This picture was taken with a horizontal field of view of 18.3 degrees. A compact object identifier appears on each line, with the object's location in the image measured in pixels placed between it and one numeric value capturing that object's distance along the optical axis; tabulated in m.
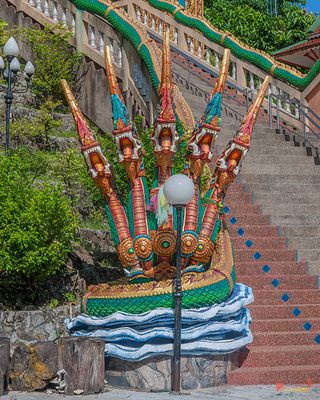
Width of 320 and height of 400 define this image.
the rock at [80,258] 16.97
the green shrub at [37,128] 22.00
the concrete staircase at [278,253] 13.95
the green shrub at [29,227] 14.89
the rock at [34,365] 12.51
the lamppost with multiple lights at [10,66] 18.28
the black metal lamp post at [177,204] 12.70
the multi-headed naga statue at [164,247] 13.15
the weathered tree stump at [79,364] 12.47
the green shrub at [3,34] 25.94
